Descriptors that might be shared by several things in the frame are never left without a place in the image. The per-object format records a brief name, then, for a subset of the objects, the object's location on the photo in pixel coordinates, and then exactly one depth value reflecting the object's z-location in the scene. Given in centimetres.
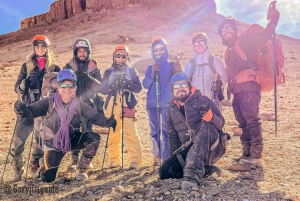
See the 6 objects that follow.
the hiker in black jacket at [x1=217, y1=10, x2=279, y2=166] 539
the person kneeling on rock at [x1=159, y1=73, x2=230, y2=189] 451
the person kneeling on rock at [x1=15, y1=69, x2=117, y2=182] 522
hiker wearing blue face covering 616
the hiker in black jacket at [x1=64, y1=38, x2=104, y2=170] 608
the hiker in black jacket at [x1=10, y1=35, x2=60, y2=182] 573
